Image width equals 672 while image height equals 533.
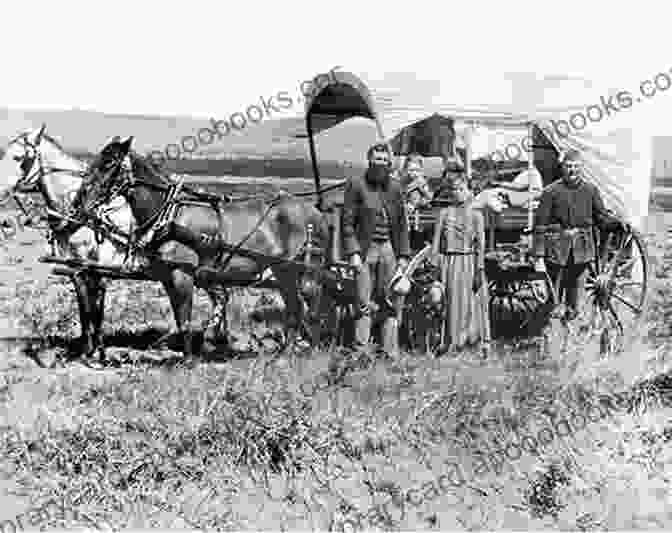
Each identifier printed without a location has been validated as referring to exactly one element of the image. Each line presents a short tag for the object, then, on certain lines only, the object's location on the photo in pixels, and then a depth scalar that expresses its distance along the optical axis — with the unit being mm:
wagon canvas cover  9258
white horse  8797
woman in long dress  8539
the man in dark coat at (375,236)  8211
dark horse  8328
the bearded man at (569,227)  8922
